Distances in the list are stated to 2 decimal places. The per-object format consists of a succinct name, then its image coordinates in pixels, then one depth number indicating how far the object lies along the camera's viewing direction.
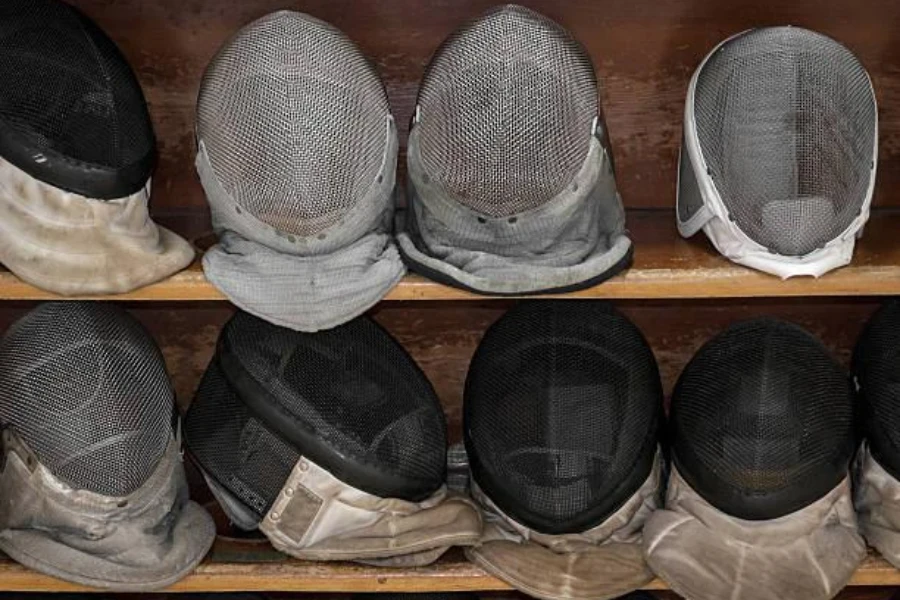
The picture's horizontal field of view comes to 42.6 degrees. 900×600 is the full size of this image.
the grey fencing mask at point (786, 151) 1.49
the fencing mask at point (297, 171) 1.44
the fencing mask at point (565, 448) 1.65
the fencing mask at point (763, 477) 1.61
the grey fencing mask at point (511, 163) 1.44
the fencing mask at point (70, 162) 1.42
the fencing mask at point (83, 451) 1.59
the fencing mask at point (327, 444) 1.62
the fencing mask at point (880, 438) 1.65
